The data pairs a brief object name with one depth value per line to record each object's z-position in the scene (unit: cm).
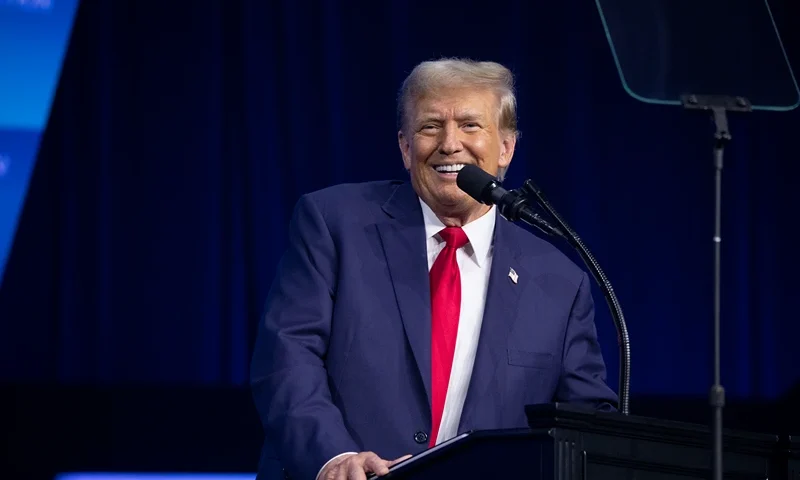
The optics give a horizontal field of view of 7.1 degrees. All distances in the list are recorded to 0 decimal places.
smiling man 1040
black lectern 987
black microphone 1015
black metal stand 990
